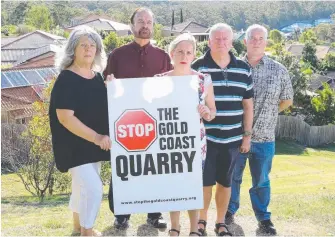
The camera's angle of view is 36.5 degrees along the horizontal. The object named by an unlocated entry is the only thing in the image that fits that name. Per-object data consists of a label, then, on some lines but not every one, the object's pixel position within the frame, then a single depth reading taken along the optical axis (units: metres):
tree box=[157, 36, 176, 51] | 54.90
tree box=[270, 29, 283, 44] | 94.89
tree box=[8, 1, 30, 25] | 107.43
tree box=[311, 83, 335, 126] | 31.39
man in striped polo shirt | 5.46
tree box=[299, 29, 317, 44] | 97.74
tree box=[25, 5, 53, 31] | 92.88
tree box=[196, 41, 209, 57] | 47.23
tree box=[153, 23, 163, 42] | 77.85
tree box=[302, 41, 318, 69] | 59.72
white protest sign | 4.91
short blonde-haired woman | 5.14
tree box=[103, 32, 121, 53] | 55.84
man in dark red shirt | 5.89
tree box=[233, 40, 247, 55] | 56.01
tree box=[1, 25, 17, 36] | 86.60
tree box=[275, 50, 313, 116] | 32.32
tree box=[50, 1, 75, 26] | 112.62
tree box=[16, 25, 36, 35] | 86.06
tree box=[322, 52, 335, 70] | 59.56
